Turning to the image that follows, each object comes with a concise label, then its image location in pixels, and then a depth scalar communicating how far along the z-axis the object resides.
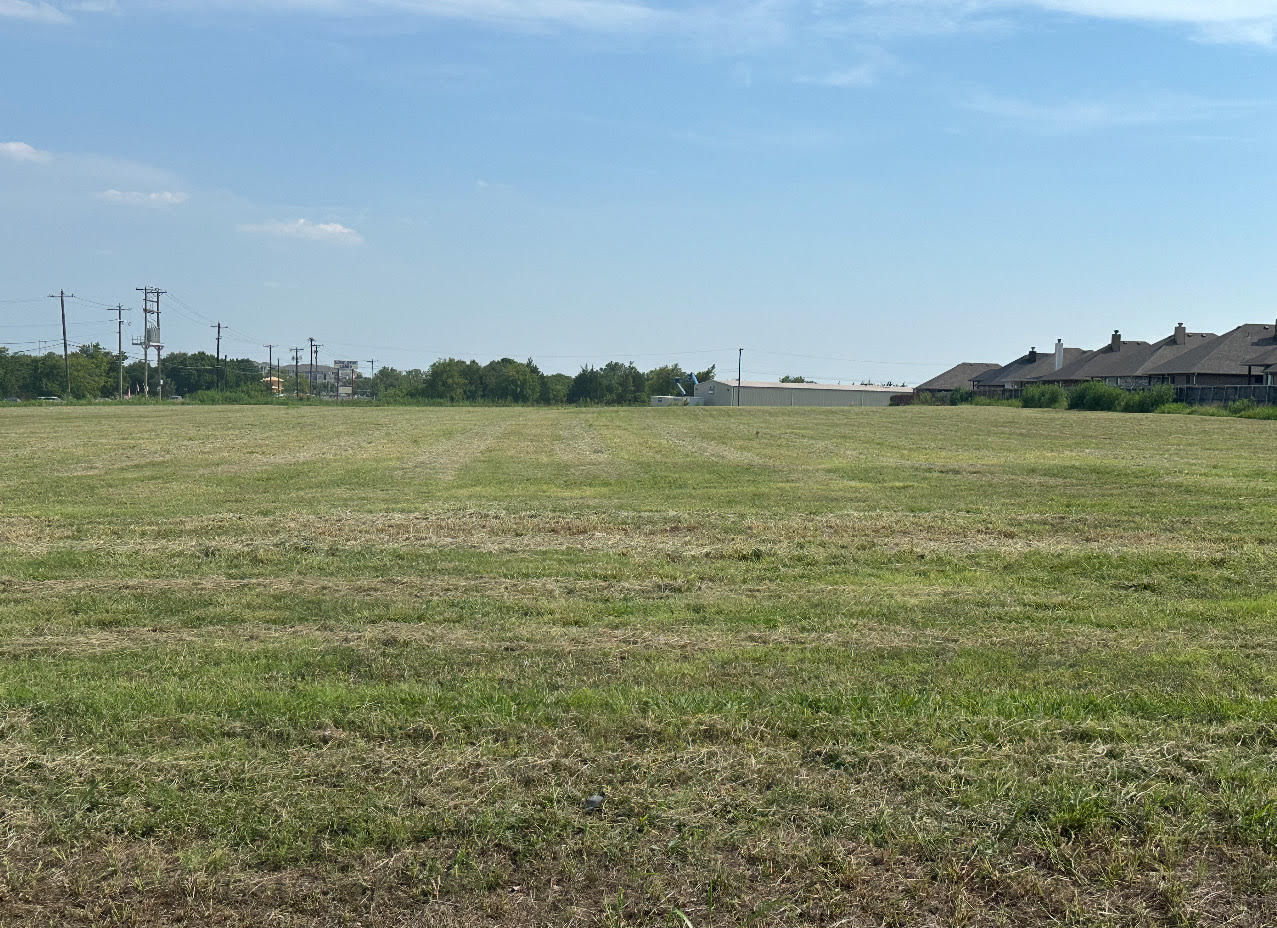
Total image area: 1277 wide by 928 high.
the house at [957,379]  119.94
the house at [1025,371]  103.69
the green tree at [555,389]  140.50
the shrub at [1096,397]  61.88
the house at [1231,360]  70.56
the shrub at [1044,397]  68.38
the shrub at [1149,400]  59.00
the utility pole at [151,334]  96.75
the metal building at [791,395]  125.00
